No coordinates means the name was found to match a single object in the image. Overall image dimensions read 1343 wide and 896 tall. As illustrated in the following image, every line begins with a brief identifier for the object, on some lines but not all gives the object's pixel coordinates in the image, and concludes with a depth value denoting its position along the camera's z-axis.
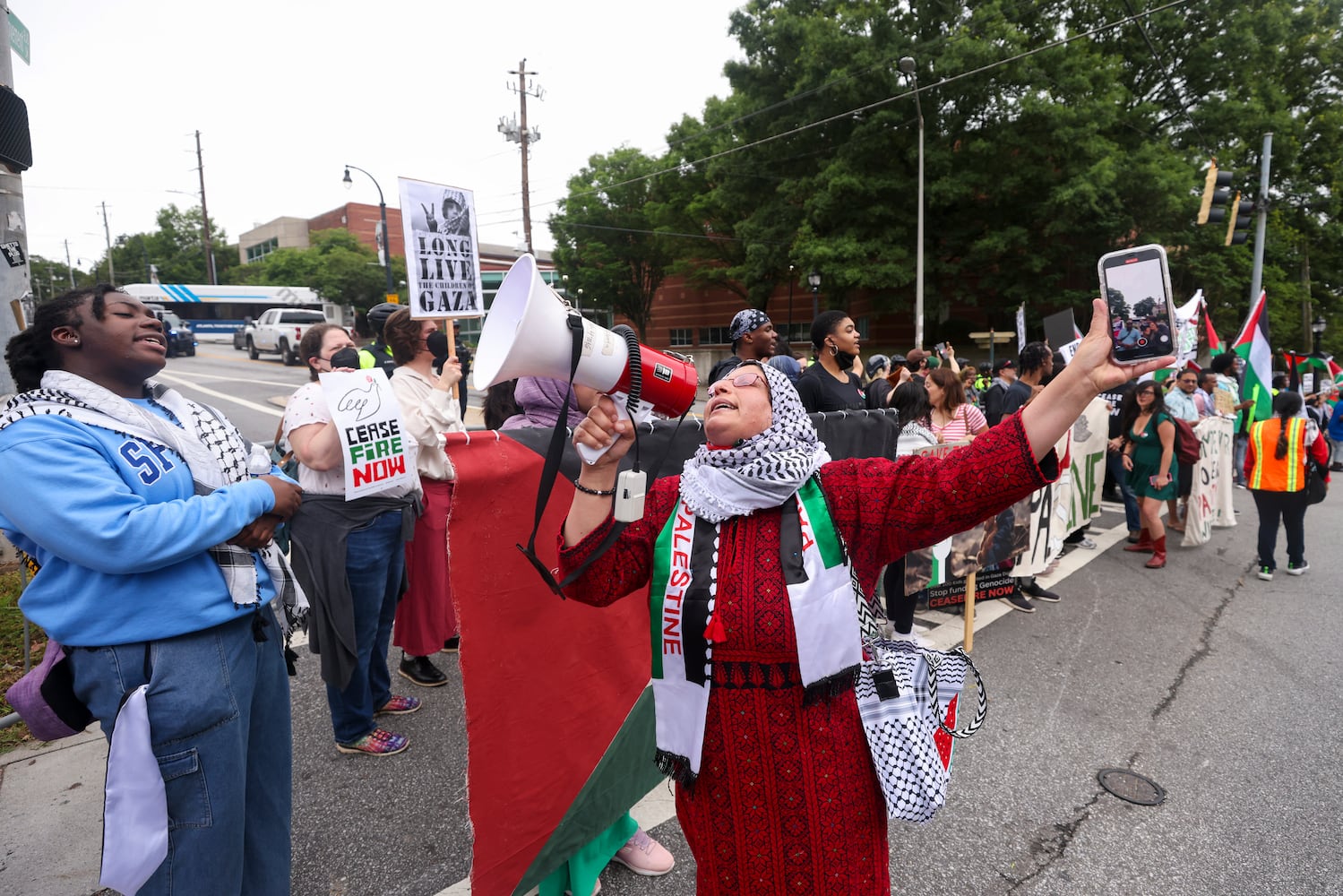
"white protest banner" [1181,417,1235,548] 6.77
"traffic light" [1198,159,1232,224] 10.55
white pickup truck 28.44
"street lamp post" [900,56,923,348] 18.16
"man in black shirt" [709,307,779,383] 4.66
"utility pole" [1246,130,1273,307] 14.17
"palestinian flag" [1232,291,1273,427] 8.55
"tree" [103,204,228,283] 55.91
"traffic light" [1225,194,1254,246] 12.33
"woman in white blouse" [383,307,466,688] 3.41
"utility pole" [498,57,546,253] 24.64
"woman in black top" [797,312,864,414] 4.38
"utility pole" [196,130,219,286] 40.50
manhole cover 2.99
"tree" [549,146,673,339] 30.41
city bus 36.19
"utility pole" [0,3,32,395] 3.74
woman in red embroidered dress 1.50
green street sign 4.05
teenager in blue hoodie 1.58
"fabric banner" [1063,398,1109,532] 5.81
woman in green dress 6.27
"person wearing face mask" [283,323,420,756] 2.83
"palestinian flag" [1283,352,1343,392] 11.89
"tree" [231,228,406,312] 38.44
